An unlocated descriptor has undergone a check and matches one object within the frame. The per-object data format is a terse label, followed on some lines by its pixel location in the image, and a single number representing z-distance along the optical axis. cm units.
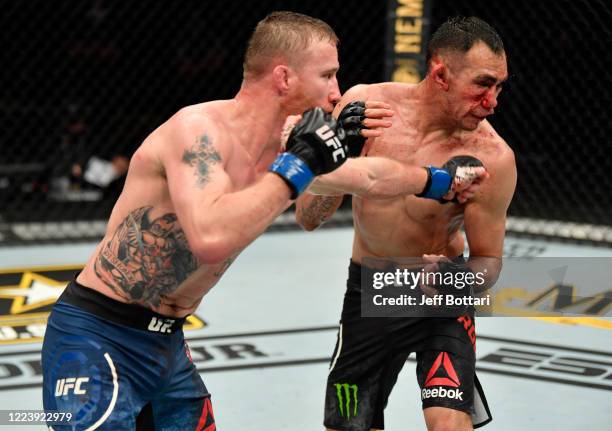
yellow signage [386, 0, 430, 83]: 1134
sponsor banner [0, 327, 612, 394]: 671
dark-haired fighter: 467
